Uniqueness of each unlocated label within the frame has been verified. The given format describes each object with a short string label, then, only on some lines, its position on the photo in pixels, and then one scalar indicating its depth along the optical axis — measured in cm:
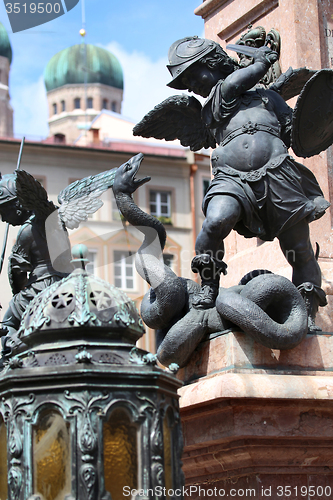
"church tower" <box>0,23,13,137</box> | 5353
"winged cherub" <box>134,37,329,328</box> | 531
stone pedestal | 484
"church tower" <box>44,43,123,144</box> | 5431
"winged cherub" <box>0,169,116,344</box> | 595
